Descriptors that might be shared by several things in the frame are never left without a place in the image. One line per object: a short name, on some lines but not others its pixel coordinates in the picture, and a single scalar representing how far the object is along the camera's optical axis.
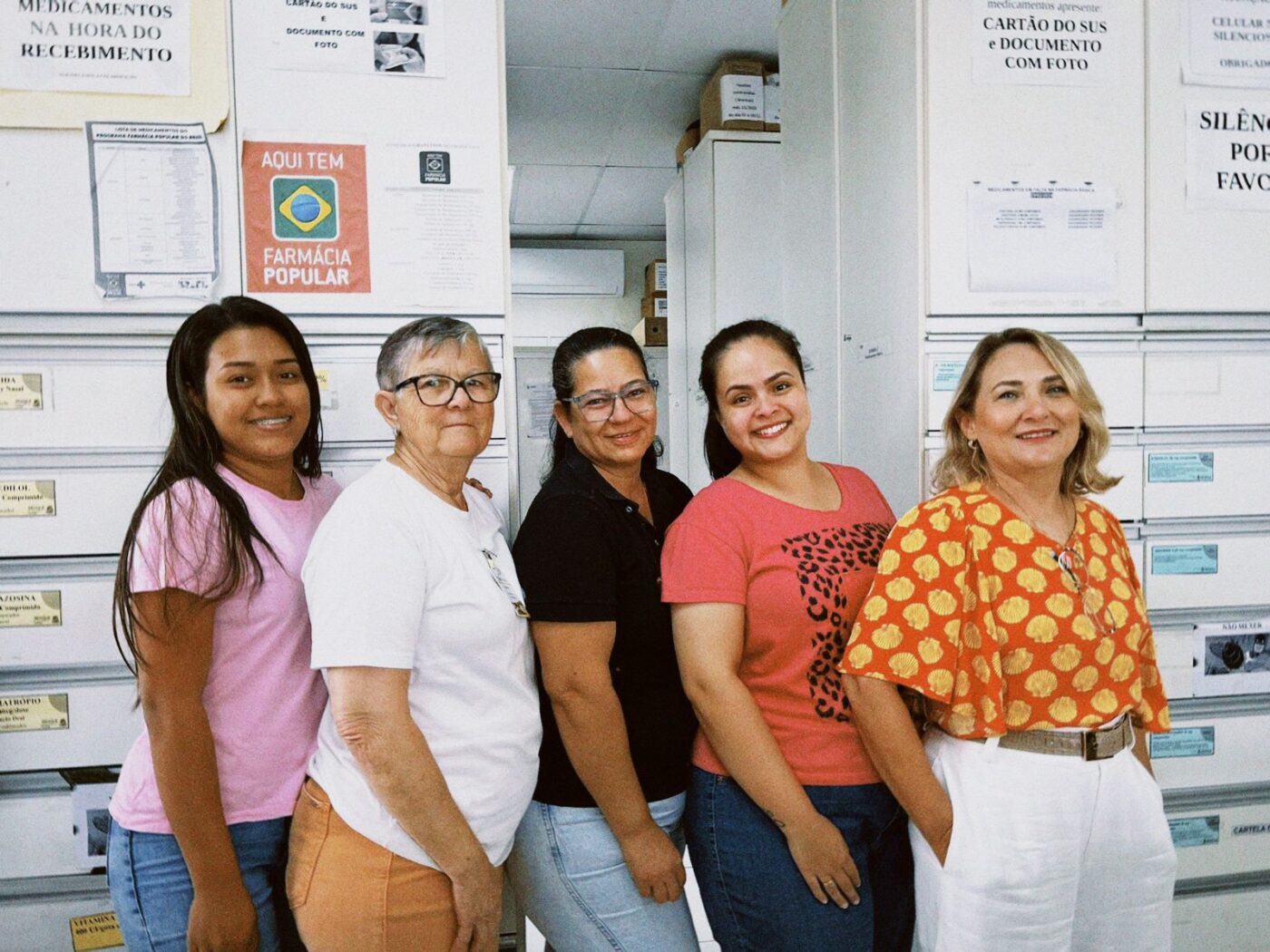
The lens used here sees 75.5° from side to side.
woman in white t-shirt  1.05
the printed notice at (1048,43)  1.62
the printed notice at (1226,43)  1.69
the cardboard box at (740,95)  3.29
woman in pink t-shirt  1.10
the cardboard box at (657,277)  5.23
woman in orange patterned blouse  1.19
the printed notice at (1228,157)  1.70
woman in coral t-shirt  1.21
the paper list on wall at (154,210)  1.41
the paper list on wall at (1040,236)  1.63
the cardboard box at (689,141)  3.63
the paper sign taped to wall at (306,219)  1.45
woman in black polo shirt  1.21
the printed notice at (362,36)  1.45
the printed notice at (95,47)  1.39
